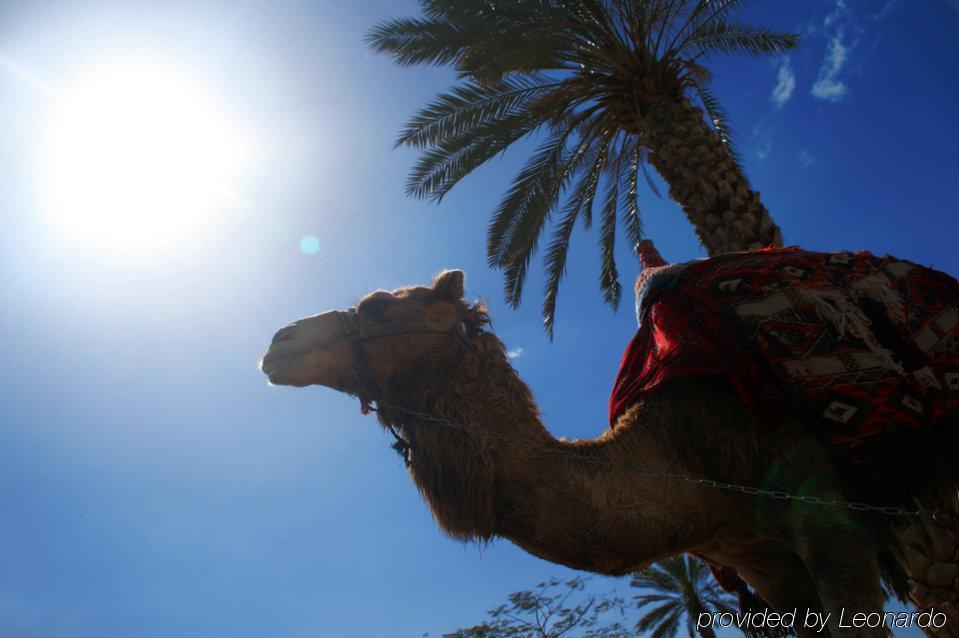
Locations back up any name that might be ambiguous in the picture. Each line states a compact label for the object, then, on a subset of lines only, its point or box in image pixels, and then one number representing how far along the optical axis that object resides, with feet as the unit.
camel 9.46
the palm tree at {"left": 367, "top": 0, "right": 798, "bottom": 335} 24.03
